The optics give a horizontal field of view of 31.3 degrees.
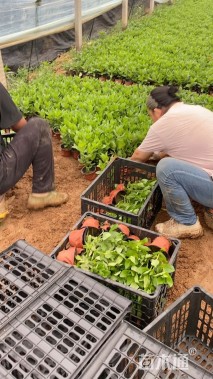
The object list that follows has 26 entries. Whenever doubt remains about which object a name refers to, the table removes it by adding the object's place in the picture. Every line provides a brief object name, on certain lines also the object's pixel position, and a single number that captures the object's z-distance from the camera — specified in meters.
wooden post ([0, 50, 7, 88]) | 5.89
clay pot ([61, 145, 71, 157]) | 4.88
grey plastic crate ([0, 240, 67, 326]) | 2.20
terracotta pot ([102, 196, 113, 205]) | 3.64
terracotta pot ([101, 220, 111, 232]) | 3.00
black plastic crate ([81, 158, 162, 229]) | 3.31
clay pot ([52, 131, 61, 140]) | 5.20
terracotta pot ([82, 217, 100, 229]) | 2.97
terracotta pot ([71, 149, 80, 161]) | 4.80
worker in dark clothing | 3.49
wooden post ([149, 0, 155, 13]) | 13.20
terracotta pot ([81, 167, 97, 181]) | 4.47
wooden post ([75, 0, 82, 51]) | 8.72
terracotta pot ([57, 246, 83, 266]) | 2.69
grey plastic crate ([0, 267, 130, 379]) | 1.85
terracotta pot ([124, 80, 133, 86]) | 7.34
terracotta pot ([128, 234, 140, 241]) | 2.88
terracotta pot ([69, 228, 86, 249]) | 2.85
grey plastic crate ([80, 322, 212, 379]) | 1.83
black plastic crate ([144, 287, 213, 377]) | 2.30
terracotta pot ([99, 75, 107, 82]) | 7.53
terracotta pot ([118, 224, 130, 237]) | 2.91
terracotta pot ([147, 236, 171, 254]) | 2.76
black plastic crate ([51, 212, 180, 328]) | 2.46
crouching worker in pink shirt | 3.38
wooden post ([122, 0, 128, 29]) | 10.95
